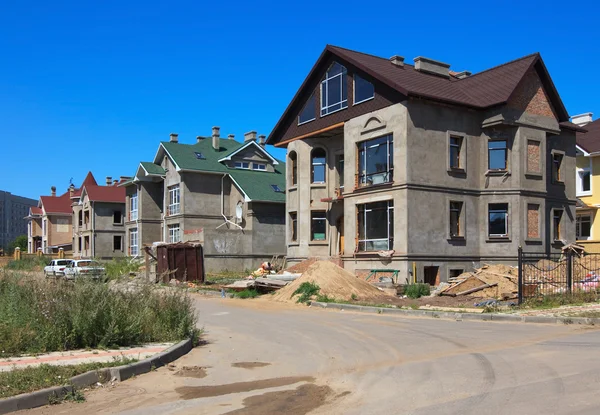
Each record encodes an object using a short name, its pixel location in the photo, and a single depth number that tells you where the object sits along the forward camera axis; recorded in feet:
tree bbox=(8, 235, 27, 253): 332.29
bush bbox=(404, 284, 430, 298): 73.77
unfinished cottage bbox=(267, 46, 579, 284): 86.89
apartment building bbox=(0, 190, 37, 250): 475.72
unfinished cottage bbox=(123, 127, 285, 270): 133.59
